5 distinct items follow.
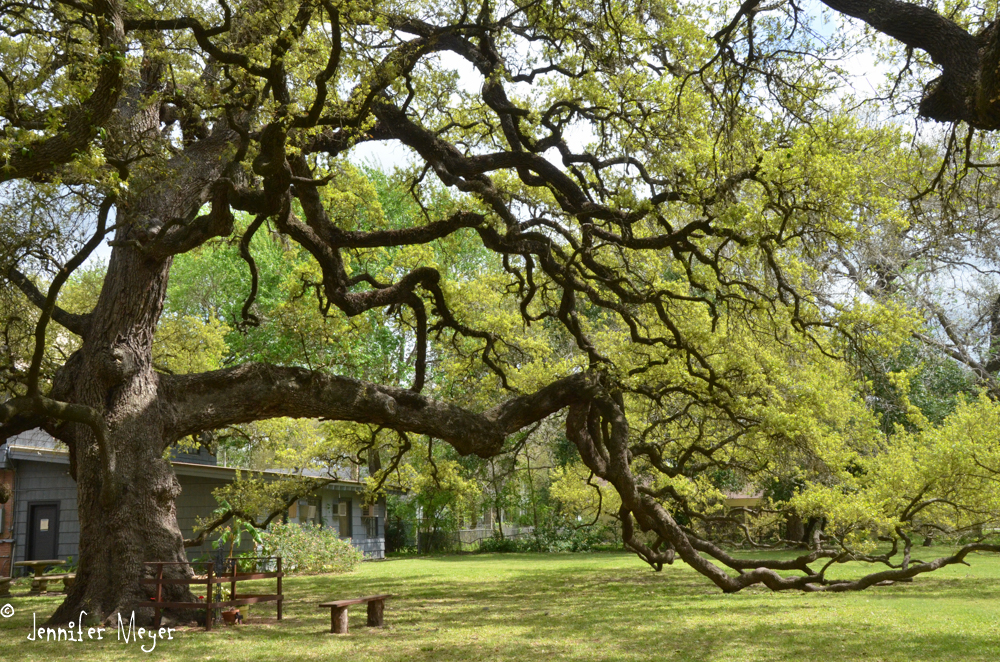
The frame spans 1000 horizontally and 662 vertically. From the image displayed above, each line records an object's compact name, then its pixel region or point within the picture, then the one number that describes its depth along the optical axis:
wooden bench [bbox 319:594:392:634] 9.20
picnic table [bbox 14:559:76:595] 15.73
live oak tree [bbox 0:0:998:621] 8.23
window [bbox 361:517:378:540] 31.38
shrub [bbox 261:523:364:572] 21.28
